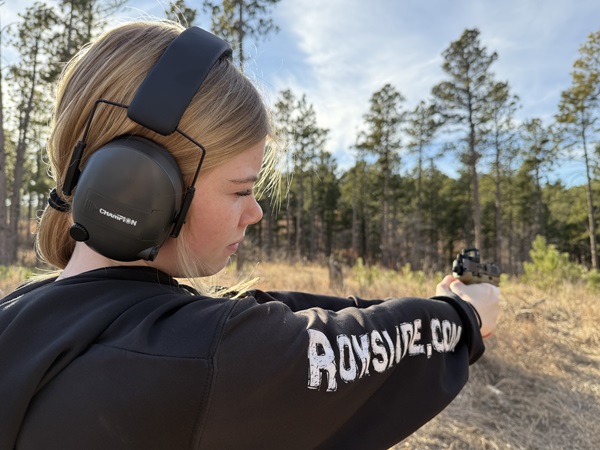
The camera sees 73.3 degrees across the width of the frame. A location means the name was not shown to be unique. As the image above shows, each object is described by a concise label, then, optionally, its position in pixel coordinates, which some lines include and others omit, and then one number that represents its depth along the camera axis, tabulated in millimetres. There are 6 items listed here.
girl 595
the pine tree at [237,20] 13453
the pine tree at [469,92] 19453
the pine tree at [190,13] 13552
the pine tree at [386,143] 26219
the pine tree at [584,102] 16016
